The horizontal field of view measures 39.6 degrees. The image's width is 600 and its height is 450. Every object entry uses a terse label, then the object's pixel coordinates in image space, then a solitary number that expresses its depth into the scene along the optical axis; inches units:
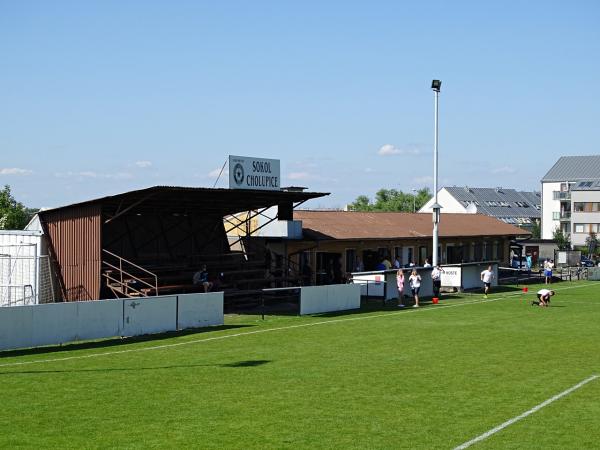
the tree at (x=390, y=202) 5880.9
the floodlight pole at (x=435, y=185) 1729.0
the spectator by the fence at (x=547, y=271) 2115.9
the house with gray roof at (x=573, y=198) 4138.8
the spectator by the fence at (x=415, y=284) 1414.9
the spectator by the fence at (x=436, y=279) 1625.2
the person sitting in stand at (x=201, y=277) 1425.9
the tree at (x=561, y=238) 3964.1
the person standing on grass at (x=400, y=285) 1438.2
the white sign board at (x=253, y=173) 1438.2
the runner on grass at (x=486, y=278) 1654.8
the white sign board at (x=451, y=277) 1807.3
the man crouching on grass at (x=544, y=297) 1401.3
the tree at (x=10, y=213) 2960.1
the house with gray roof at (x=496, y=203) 4859.7
